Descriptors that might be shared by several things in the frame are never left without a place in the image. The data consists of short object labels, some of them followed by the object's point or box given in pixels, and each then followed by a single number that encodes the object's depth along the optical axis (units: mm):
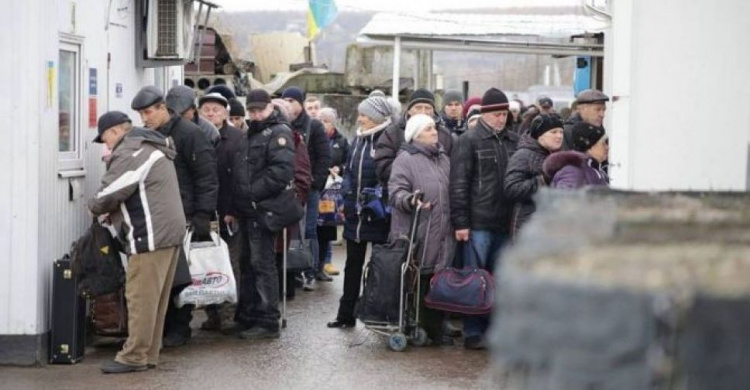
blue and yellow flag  29219
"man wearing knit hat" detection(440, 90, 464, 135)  13616
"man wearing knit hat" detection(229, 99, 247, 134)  12625
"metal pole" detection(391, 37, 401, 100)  20109
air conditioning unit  12352
